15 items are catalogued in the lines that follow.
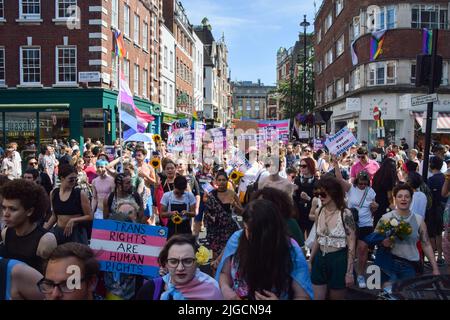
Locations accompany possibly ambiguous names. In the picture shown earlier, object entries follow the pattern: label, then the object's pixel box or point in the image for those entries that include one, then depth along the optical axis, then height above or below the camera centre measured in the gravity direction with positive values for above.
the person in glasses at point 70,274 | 2.70 -0.73
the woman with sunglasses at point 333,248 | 4.63 -0.97
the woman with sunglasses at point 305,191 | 8.34 -0.73
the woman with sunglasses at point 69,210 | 5.64 -0.73
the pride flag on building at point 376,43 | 27.73 +6.21
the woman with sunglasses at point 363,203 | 6.94 -0.79
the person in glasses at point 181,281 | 2.97 -0.84
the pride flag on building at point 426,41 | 25.55 +5.89
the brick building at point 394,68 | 27.11 +4.77
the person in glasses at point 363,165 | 9.71 -0.32
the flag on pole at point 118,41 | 14.71 +4.30
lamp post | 32.41 +8.59
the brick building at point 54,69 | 23.55 +4.02
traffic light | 7.51 +1.28
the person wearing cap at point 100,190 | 7.72 -0.68
